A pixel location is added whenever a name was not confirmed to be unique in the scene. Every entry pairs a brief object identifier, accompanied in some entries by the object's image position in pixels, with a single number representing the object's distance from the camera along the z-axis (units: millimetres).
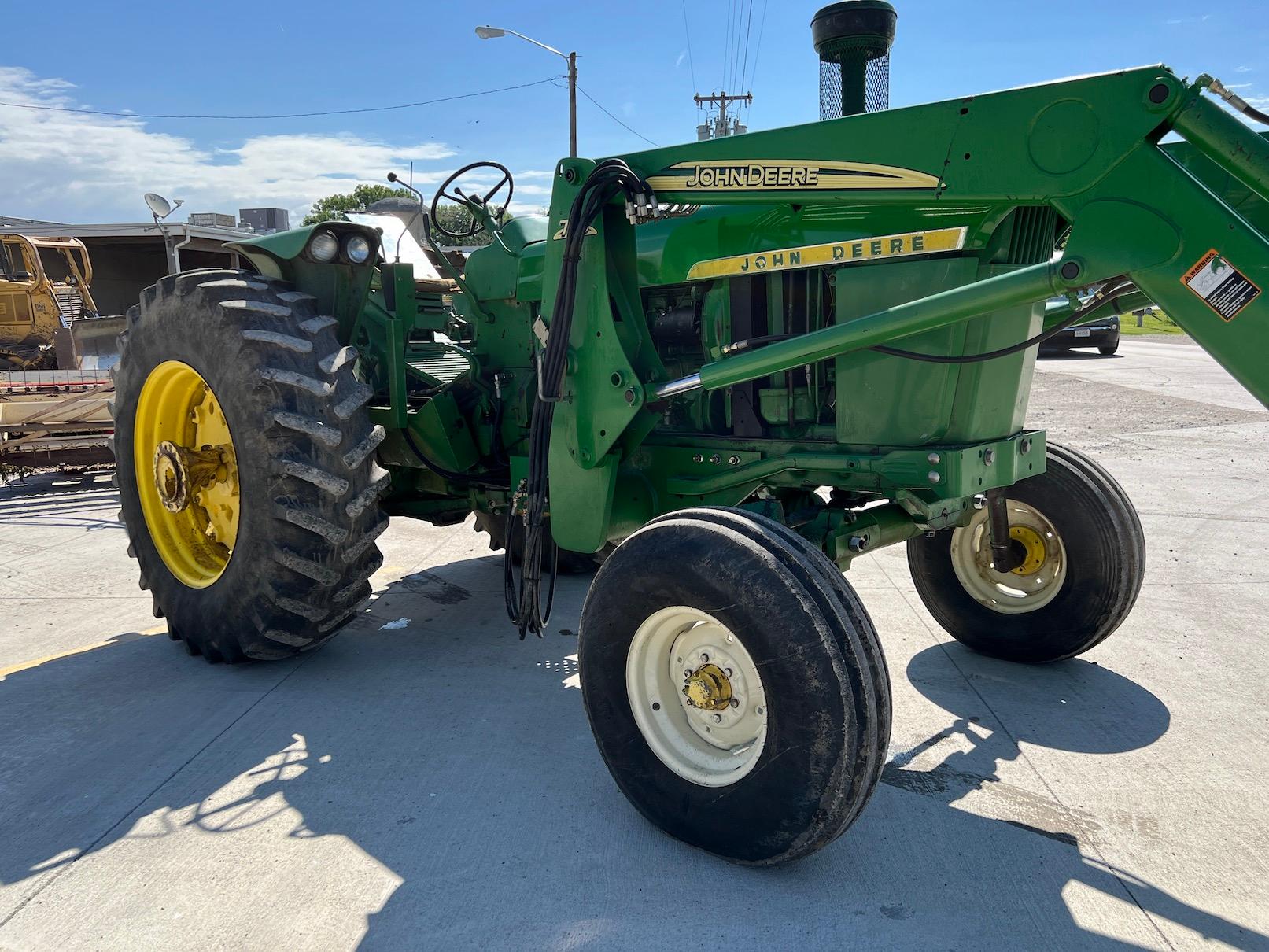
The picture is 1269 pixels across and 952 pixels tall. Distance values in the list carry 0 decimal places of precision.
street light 19828
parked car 18250
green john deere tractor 2512
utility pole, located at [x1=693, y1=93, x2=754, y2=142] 34559
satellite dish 10531
